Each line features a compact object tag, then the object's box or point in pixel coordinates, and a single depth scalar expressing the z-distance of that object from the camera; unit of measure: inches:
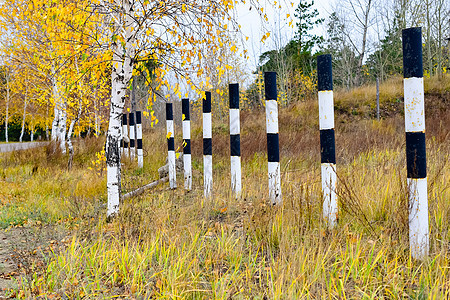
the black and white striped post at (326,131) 119.3
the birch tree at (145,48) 157.6
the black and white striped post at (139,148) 316.8
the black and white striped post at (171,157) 230.8
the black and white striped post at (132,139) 366.0
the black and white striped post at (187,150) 220.5
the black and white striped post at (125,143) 363.9
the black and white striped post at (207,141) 197.2
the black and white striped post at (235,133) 182.1
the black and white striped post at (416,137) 95.6
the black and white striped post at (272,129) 148.4
